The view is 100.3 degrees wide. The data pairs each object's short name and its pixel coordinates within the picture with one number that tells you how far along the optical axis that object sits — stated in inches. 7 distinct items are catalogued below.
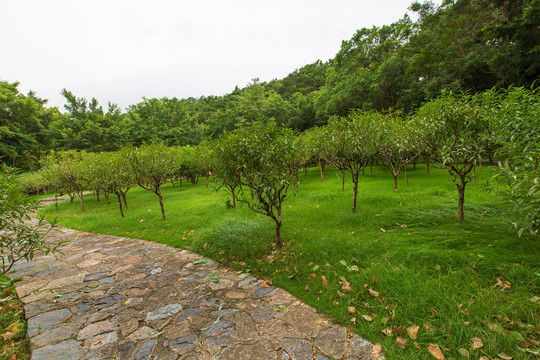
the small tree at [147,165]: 376.7
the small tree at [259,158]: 213.9
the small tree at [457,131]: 217.5
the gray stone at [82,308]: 153.1
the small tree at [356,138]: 320.8
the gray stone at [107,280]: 194.3
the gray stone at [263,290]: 164.9
